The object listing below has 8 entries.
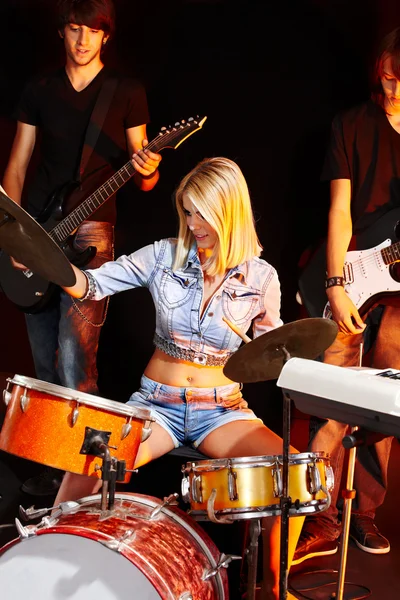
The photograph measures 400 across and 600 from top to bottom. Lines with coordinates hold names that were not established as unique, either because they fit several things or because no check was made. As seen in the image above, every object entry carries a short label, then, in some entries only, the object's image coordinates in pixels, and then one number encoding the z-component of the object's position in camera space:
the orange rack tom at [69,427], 2.50
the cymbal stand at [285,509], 2.23
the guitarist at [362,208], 3.43
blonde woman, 2.99
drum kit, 2.13
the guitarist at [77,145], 3.71
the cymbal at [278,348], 2.30
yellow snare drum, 2.44
